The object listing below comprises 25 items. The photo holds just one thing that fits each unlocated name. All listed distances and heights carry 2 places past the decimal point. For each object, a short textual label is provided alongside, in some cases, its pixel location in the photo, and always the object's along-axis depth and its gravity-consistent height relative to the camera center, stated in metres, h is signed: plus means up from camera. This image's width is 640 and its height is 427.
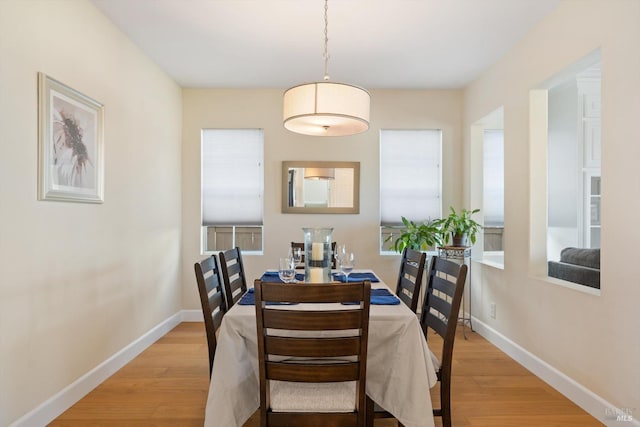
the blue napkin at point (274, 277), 2.58 -0.47
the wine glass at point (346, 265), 2.52 -0.36
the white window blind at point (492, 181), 4.45 +0.35
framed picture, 2.23 +0.42
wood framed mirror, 4.44 +0.26
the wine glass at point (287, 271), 2.26 -0.36
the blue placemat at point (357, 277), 2.57 -0.48
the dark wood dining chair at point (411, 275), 2.42 -0.44
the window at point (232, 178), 4.50 +0.37
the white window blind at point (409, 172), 4.51 +0.45
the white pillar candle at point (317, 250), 2.28 -0.24
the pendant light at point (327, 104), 2.12 +0.60
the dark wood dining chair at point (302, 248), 3.14 -0.35
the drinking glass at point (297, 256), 3.15 -0.37
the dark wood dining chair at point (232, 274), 2.46 -0.45
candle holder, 2.27 -0.27
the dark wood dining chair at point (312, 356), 1.46 -0.57
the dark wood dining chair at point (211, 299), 1.93 -0.48
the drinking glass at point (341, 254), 2.56 -0.29
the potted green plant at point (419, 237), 3.96 -0.27
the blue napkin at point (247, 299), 2.03 -0.49
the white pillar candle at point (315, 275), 2.26 -0.38
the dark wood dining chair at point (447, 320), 1.81 -0.55
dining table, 1.65 -0.72
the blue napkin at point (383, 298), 2.03 -0.48
